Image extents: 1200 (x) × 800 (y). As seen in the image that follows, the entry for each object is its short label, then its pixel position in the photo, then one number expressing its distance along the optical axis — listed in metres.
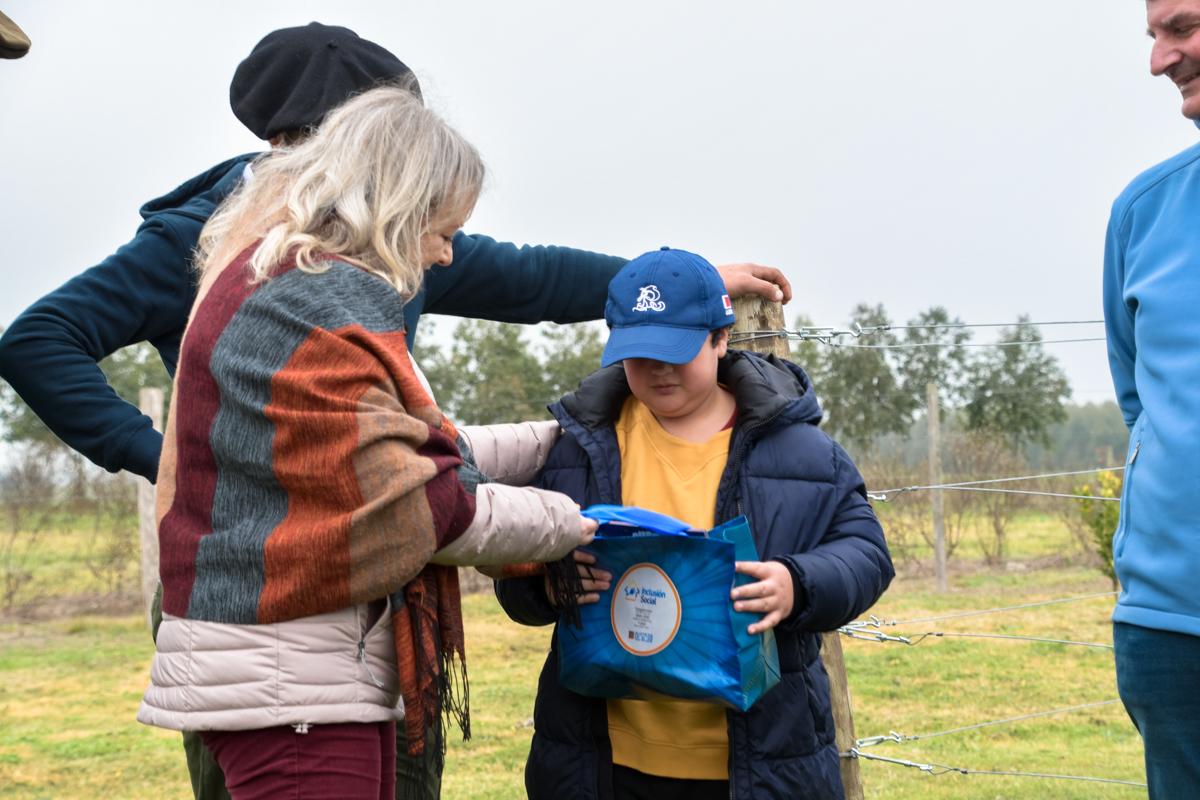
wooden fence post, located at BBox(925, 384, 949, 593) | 11.65
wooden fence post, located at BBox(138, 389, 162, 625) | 9.90
